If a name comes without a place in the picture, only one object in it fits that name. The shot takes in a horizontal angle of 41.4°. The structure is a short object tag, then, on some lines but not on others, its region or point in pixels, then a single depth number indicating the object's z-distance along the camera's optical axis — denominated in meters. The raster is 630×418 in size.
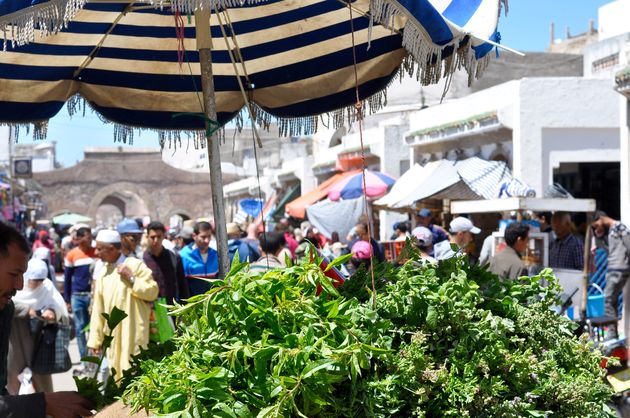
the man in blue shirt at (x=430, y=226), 11.11
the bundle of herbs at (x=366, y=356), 2.29
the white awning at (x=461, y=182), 13.57
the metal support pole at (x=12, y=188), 30.31
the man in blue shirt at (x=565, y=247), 9.02
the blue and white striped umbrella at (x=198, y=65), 4.68
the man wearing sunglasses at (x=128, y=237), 8.06
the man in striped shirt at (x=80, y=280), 9.53
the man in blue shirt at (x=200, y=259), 8.48
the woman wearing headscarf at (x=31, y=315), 6.92
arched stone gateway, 67.38
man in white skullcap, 6.88
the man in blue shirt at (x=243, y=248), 9.22
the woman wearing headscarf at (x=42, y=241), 18.86
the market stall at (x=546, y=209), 8.42
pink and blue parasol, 18.53
